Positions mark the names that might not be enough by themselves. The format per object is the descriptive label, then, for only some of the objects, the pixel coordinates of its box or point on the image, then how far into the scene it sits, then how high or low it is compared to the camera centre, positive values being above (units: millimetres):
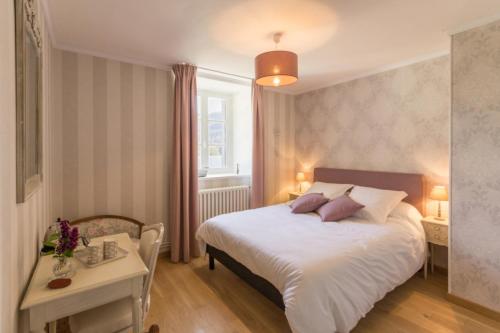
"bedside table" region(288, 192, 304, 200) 4079 -529
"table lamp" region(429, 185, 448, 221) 2531 -323
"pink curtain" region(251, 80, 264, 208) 3736 +235
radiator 3438 -546
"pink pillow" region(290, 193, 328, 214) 2996 -497
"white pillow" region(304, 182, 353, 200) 3242 -358
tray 1473 -586
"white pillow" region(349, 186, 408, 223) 2653 -441
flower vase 1296 -566
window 3846 +513
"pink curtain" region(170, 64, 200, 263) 3053 +23
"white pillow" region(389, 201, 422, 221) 2623 -541
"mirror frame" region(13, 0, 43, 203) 926 +268
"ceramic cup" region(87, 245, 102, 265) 1455 -546
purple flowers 1341 -424
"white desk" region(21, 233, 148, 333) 1133 -619
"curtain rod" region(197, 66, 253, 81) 3261 +1269
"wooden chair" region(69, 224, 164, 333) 1356 -872
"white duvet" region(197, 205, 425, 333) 1564 -737
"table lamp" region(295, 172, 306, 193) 4129 -232
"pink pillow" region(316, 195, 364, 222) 2689 -518
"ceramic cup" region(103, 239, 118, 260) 1536 -539
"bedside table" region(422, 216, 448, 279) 2461 -702
